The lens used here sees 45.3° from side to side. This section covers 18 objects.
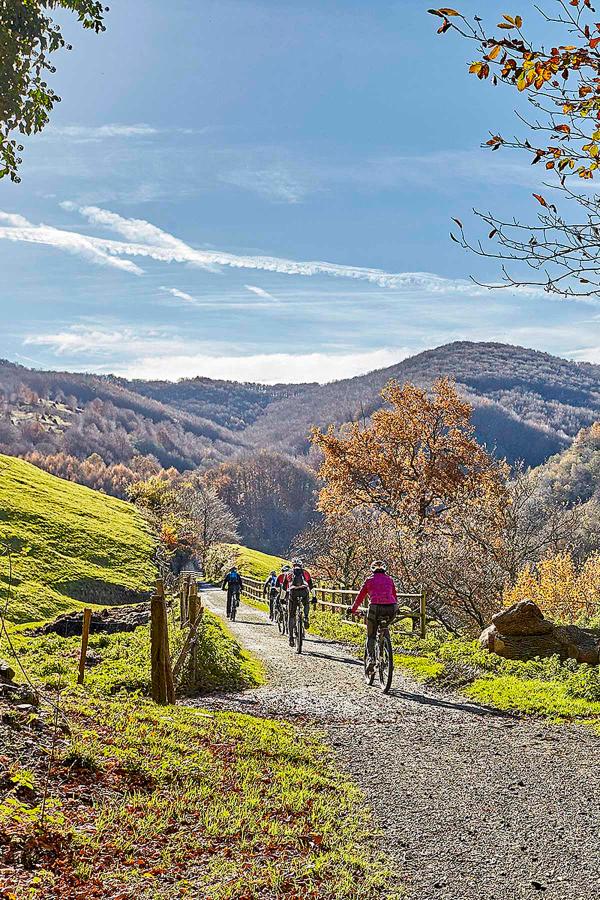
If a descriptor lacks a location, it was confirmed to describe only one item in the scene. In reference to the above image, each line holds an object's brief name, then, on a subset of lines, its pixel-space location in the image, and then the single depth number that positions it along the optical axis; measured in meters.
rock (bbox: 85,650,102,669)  13.95
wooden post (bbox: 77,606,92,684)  11.52
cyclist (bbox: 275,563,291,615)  21.29
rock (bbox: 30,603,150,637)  18.98
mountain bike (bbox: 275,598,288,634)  22.66
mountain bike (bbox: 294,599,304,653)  18.09
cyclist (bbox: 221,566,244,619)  28.09
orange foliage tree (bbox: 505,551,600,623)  32.16
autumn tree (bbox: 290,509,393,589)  32.97
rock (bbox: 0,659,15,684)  8.37
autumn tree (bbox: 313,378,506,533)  32.72
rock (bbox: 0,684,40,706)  7.82
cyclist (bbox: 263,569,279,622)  25.46
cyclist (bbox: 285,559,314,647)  17.08
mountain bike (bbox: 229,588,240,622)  28.67
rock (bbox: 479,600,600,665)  14.48
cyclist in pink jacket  13.17
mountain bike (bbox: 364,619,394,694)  12.96
